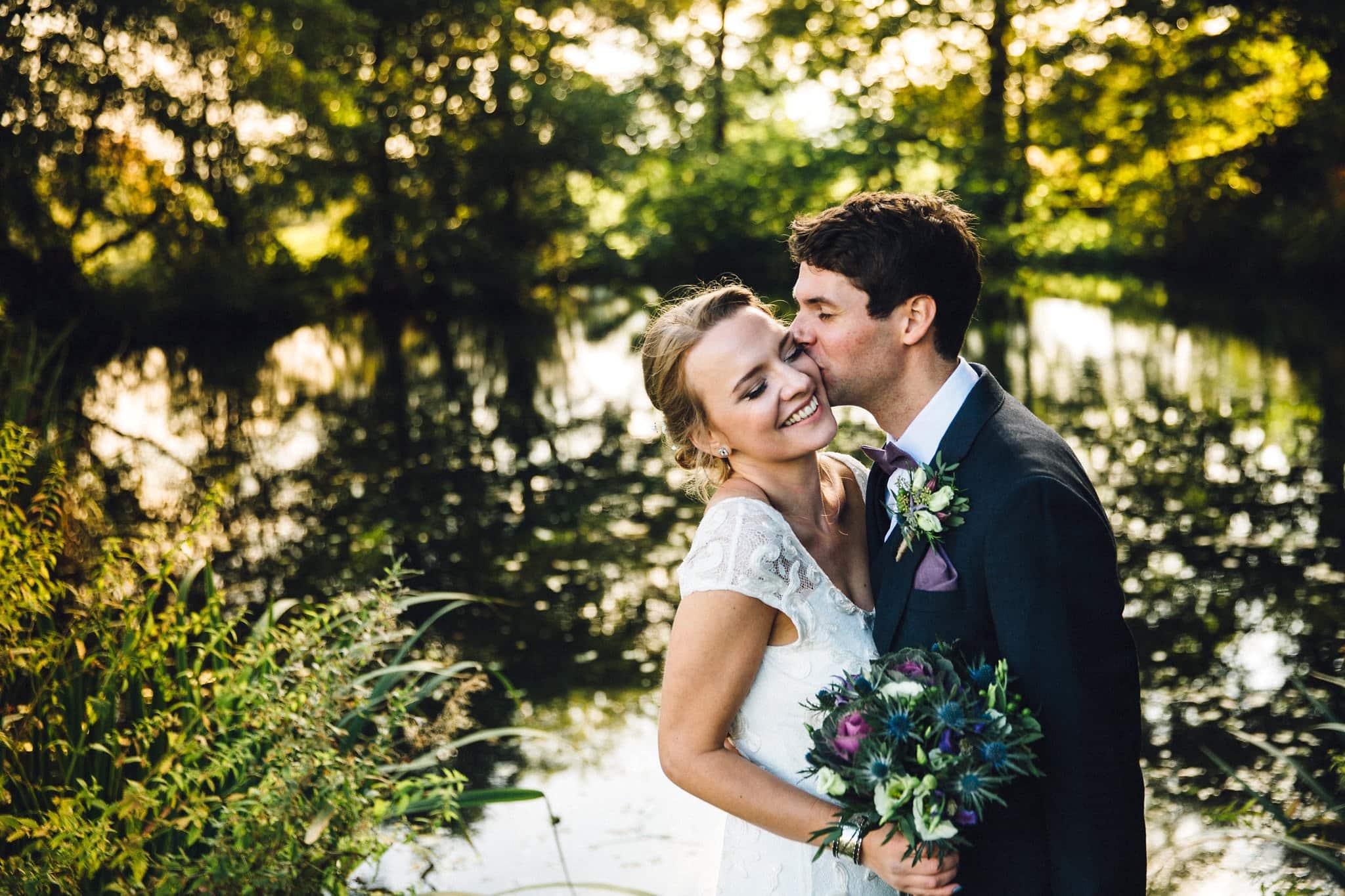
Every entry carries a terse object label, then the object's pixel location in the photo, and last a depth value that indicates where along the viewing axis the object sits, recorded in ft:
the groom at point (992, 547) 7.16
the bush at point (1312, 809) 11.71
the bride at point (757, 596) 8.37
